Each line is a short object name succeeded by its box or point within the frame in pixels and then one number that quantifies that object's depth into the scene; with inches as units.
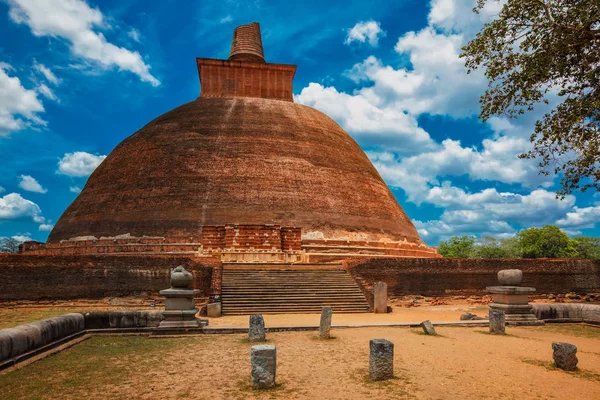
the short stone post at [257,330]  319.6
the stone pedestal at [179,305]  346.6
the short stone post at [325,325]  327.9
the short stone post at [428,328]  348.8
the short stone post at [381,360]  210.7
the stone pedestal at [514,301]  407.2
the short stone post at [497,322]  353.1
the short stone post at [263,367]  198.5
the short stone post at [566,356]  234.4
